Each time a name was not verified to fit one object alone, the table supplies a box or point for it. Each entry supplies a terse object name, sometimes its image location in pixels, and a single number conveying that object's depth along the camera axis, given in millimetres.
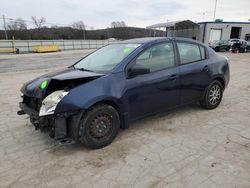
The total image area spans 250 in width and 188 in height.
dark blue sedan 2998
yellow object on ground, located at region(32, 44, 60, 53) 33531
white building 36022
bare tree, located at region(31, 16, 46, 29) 57828
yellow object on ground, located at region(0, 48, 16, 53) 32506
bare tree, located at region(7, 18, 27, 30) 45822
